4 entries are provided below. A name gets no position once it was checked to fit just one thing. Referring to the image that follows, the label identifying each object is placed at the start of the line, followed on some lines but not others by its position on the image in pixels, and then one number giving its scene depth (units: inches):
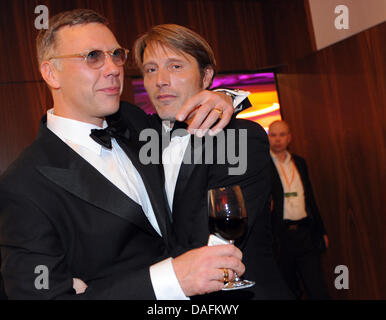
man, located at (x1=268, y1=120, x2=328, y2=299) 184.4
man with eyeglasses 59.2
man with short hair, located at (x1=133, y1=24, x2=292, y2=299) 70.4
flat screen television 245.0
